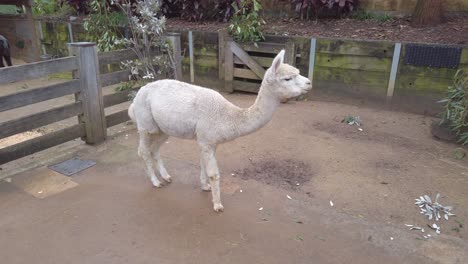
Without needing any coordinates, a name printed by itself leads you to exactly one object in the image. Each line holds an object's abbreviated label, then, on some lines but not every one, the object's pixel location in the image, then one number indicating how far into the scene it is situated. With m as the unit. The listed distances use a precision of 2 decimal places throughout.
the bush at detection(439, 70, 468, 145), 5.12
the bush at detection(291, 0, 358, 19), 7.68
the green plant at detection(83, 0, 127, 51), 8.38
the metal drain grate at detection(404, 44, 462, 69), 6.02
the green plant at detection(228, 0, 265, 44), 7.64
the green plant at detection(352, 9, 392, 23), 7.70
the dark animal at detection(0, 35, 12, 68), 9.20
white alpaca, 3.35
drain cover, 4.51
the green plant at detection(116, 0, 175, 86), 5.96
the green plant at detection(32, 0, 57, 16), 11.98
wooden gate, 7.46
